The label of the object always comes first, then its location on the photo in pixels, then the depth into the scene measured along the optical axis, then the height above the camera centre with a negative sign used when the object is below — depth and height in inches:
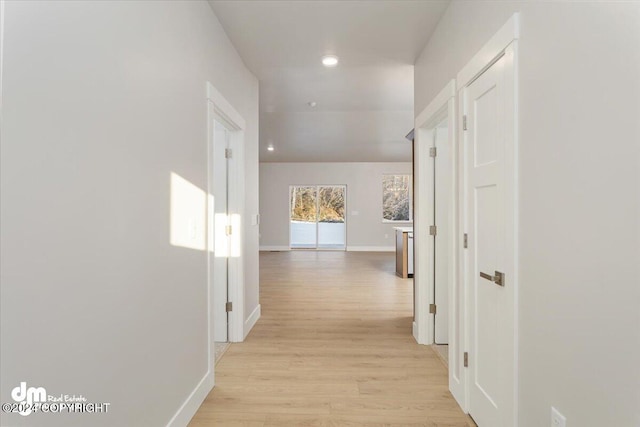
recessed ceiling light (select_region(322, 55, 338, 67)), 139.7 +57.7
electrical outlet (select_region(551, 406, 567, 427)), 52.6 -29.2
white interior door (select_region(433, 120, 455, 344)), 135.5 -7.5
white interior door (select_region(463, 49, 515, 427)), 67.7 -5.7
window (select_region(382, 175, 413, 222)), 447.5 +19.2
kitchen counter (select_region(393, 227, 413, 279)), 268.4 -29.4
